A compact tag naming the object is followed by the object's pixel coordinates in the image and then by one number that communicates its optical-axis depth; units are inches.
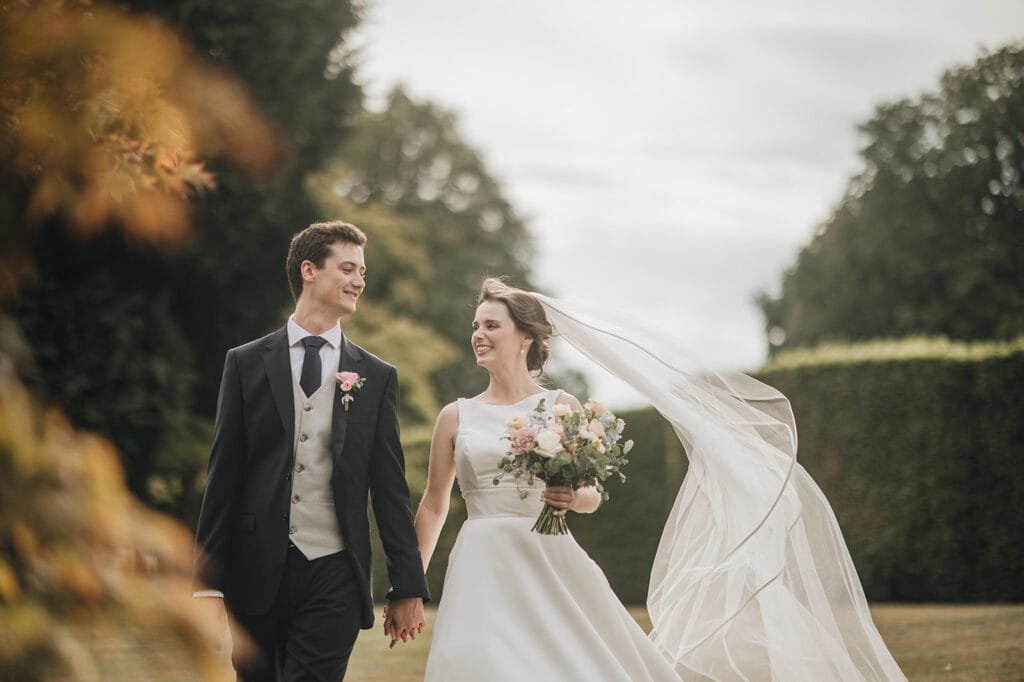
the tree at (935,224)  1051.9
